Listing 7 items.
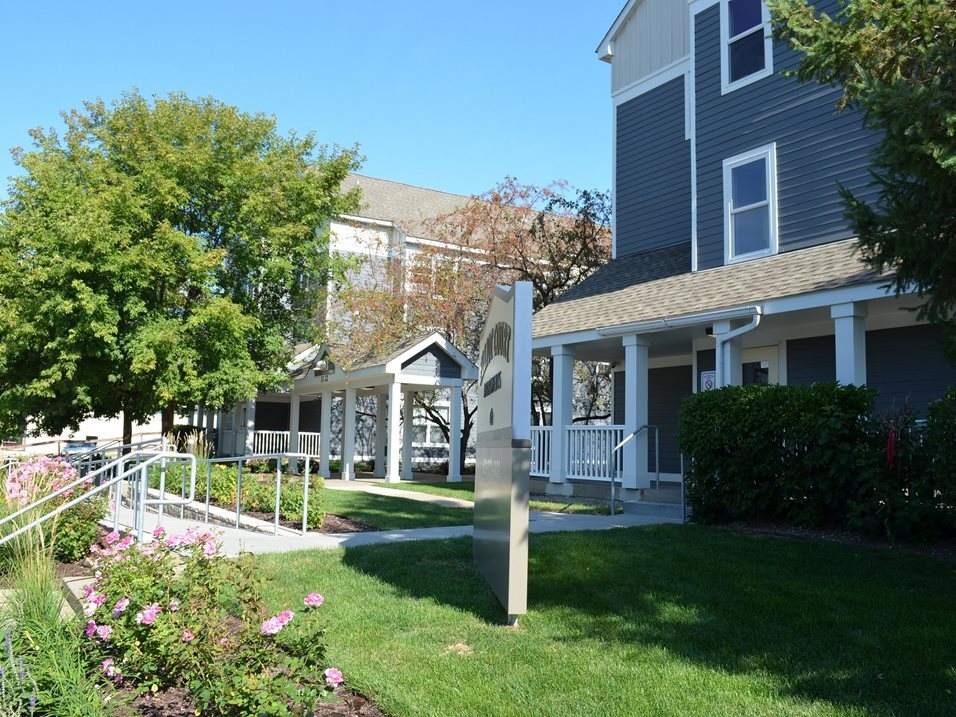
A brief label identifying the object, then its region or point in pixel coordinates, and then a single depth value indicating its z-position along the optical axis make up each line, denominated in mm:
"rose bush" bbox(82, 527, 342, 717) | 3201
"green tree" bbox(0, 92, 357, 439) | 15891
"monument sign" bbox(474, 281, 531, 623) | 5336
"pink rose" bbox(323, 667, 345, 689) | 3055
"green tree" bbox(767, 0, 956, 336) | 5598
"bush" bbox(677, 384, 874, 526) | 8703
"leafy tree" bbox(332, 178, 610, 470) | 21938
